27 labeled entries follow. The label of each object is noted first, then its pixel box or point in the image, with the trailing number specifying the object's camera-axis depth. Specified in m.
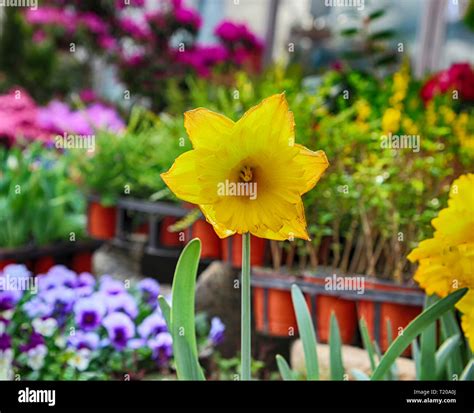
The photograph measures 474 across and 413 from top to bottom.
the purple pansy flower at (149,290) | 1.89
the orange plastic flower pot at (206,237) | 2.00
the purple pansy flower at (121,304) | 1.67
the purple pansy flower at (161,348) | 1.63
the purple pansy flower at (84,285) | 1.74
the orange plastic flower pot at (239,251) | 1.89
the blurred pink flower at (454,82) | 2.47
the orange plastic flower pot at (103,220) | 2.37
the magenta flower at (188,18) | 4.24
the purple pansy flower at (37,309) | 1.65
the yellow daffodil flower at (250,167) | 0.71
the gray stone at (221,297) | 1.95
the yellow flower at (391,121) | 1.76
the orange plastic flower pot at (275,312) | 1.71
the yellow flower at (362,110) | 1.97
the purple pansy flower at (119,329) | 1.61
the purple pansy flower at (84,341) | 1.59
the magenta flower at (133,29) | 4.48
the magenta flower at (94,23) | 4.47
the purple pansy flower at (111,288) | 1.76
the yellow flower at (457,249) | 0.83
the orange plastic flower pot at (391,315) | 1.50
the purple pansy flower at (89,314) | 1.62
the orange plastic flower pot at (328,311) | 1.62
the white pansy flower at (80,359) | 1.54
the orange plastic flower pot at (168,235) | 2.13
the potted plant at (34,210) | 2.31
